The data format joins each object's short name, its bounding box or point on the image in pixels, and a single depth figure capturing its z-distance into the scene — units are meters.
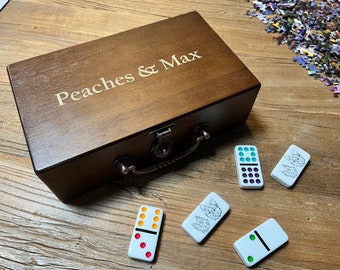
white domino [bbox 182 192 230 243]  0.50
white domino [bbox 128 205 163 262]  0.48
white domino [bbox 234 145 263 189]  0.56
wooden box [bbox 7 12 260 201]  0.47
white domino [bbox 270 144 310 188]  0.56
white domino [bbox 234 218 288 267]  0.48
